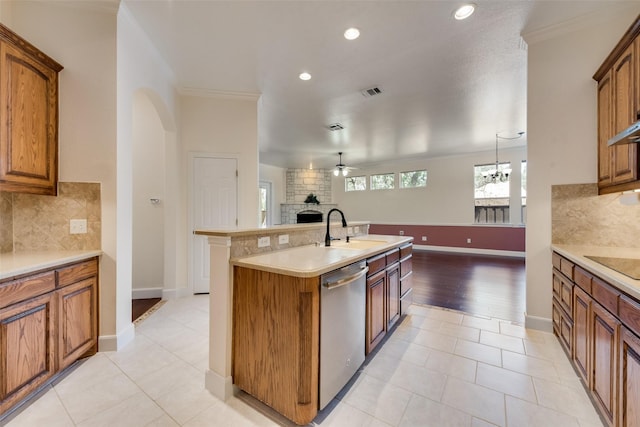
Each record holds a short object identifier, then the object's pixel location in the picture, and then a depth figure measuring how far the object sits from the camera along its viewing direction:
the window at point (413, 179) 7.94
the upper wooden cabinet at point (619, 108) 1.70
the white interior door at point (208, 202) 3.52
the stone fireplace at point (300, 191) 9.38
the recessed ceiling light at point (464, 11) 2.02
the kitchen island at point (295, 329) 1.37
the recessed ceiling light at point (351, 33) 2.32
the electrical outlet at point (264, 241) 1.85
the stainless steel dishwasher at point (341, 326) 1.47
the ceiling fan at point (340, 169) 6.92
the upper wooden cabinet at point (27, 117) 1.68
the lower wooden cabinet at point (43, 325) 1.43
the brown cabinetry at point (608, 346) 1.12
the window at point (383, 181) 8.58
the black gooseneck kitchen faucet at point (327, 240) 2.31
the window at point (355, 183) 9.16
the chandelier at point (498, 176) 5.52
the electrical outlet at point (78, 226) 2.09
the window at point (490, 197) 6.72
